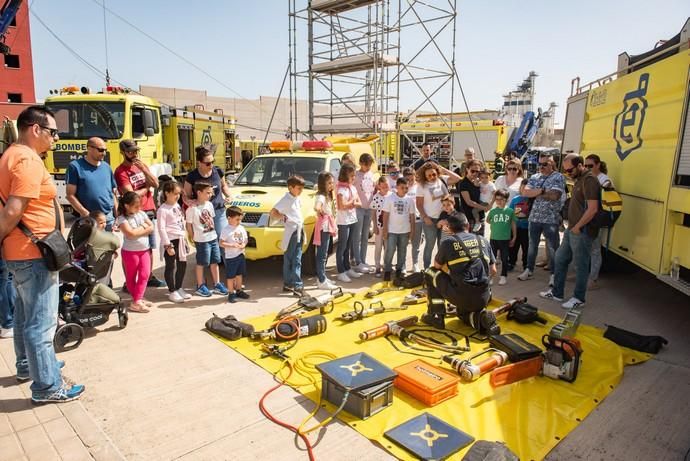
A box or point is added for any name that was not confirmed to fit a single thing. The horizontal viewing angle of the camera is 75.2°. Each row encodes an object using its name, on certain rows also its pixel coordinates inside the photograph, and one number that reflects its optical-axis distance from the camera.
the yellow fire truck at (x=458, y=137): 20.20
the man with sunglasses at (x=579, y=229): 5.38
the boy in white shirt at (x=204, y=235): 5.88
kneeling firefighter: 4.68
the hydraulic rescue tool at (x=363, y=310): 5.22
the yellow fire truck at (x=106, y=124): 10.59
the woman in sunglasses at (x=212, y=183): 6.10
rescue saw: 3.81
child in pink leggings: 5.30
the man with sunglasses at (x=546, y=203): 6.54
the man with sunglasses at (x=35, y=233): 2.98
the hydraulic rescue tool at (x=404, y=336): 4.47
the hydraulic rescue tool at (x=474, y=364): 3.83
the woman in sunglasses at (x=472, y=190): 7.48
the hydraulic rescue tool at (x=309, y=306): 5.28
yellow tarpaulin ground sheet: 3.18
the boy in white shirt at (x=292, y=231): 6.02
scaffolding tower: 12.09
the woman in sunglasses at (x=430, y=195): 6.75
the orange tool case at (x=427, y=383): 3.46
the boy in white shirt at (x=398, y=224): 6.73
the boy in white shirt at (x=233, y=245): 5.81
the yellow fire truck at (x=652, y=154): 4.73
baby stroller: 4.20
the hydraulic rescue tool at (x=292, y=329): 4.61
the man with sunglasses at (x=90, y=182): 5.25
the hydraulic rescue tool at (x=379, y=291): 6.09
